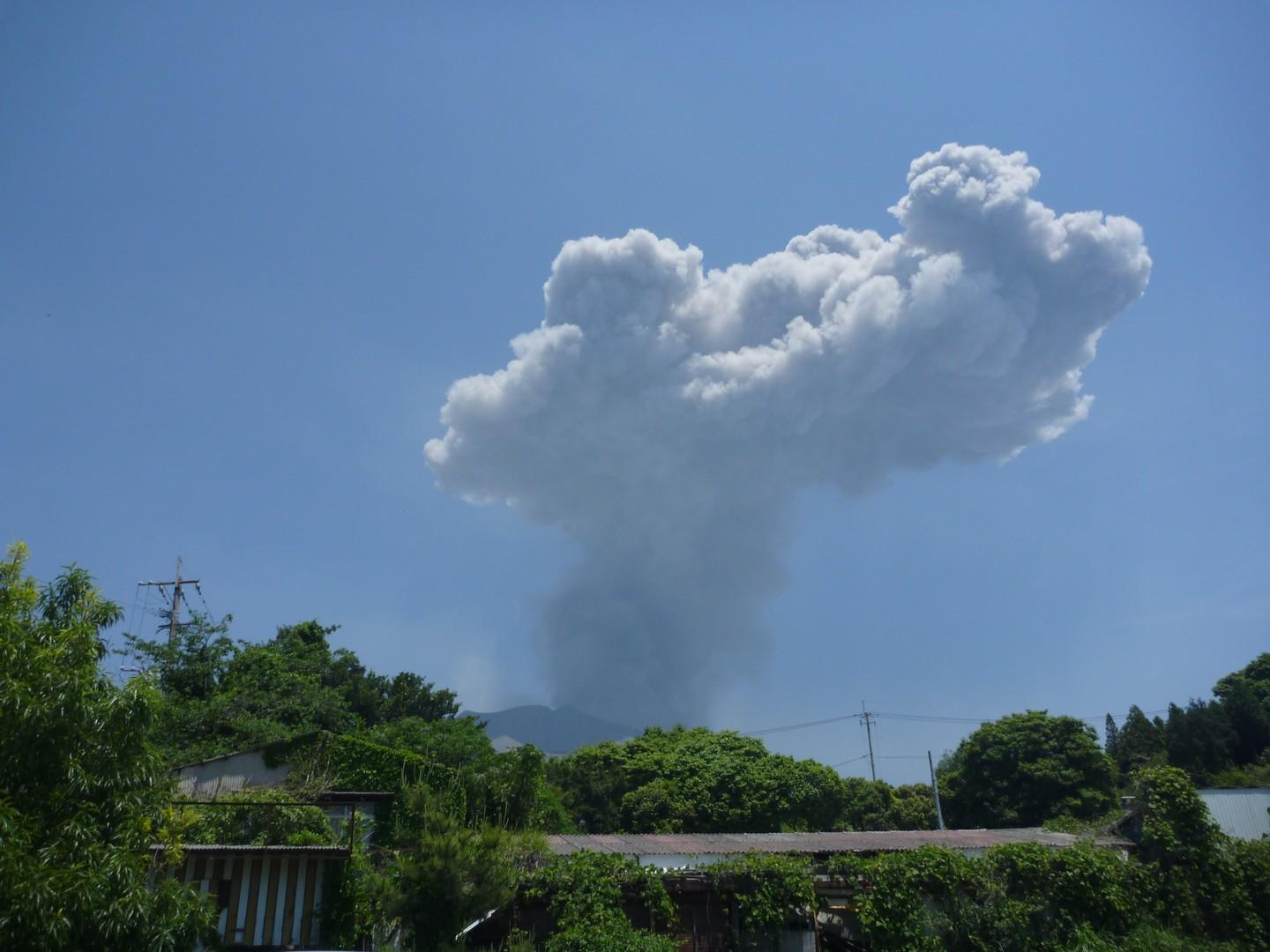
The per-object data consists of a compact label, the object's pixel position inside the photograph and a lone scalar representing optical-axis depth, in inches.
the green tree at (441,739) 932.0
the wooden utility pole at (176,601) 1190.1
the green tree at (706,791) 1268.5
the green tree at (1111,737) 2209.9
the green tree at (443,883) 454.0
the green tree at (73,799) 325.1
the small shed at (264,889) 522.3
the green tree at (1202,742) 1487.5
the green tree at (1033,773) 1358.3
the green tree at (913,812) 1620.3
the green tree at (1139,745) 1716.3
